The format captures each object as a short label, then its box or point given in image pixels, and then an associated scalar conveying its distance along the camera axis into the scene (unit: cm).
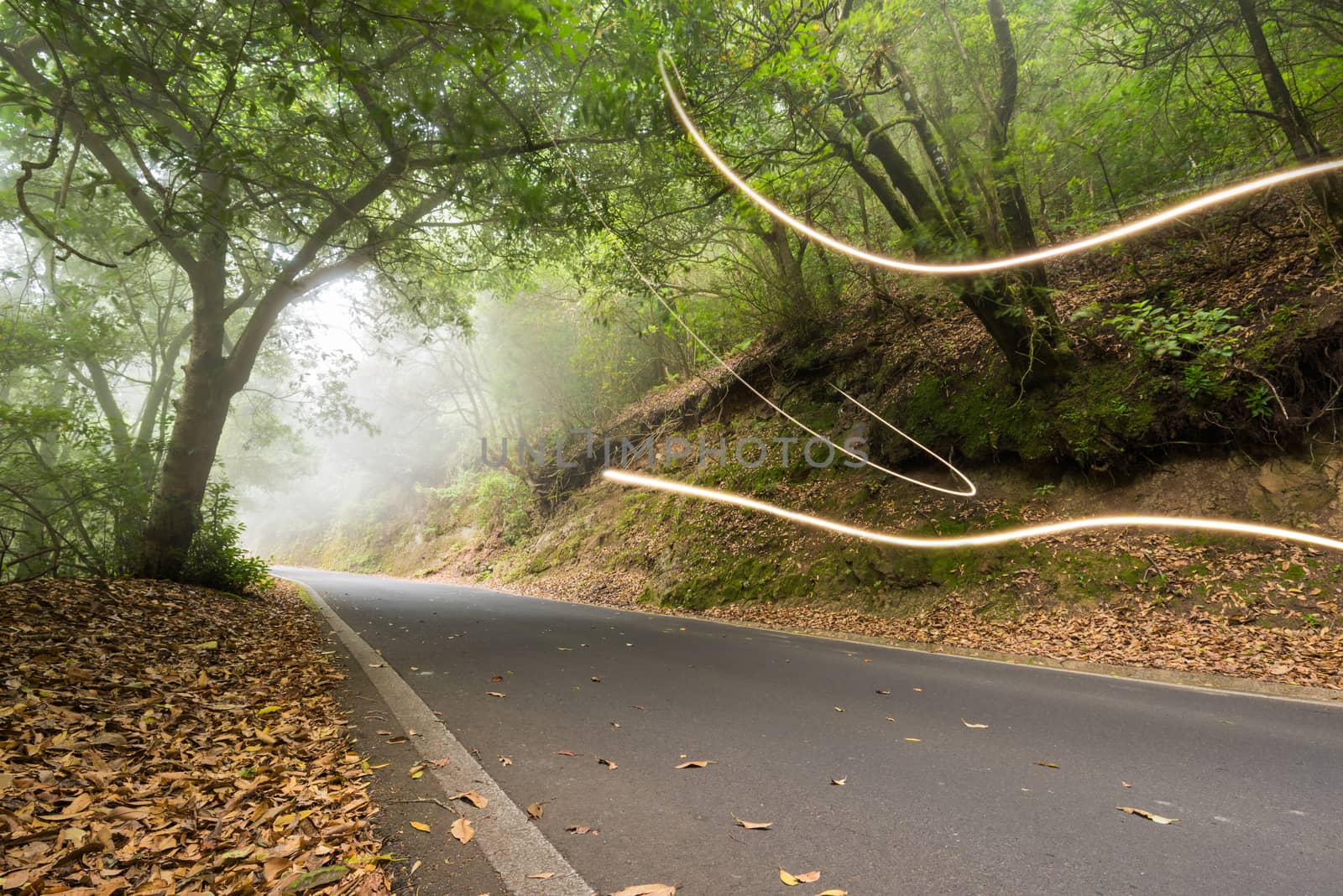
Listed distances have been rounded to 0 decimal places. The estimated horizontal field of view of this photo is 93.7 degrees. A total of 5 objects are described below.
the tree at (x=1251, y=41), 747
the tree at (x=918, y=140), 742
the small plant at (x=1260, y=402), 771
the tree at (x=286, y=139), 472
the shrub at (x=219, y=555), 946
